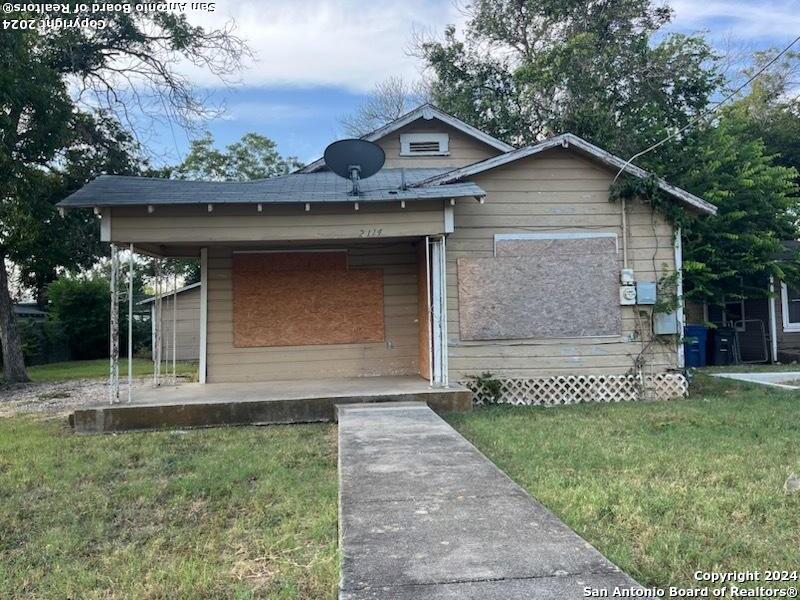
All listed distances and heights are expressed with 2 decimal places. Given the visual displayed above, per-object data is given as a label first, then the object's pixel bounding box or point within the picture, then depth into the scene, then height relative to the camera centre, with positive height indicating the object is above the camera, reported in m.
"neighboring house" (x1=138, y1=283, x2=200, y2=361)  22.66 +0.28
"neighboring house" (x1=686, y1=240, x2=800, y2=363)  15.15 -0.12
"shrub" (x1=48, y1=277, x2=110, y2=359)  23.86 +0.90
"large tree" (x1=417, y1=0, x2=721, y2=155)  18.84 +8.26
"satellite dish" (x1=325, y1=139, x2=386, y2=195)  8.34 +2.36
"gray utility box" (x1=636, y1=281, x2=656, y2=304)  8.94 +0.41
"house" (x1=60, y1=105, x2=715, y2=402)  7.99 +0.89
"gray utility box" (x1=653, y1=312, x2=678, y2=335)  8.87 -0.05
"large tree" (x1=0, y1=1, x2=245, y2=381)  12.01 +5.27
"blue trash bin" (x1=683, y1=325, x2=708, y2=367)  14.77 -0.69
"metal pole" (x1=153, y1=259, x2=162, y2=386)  9.88 -0.42
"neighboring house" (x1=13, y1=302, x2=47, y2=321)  26.16 +0.97
